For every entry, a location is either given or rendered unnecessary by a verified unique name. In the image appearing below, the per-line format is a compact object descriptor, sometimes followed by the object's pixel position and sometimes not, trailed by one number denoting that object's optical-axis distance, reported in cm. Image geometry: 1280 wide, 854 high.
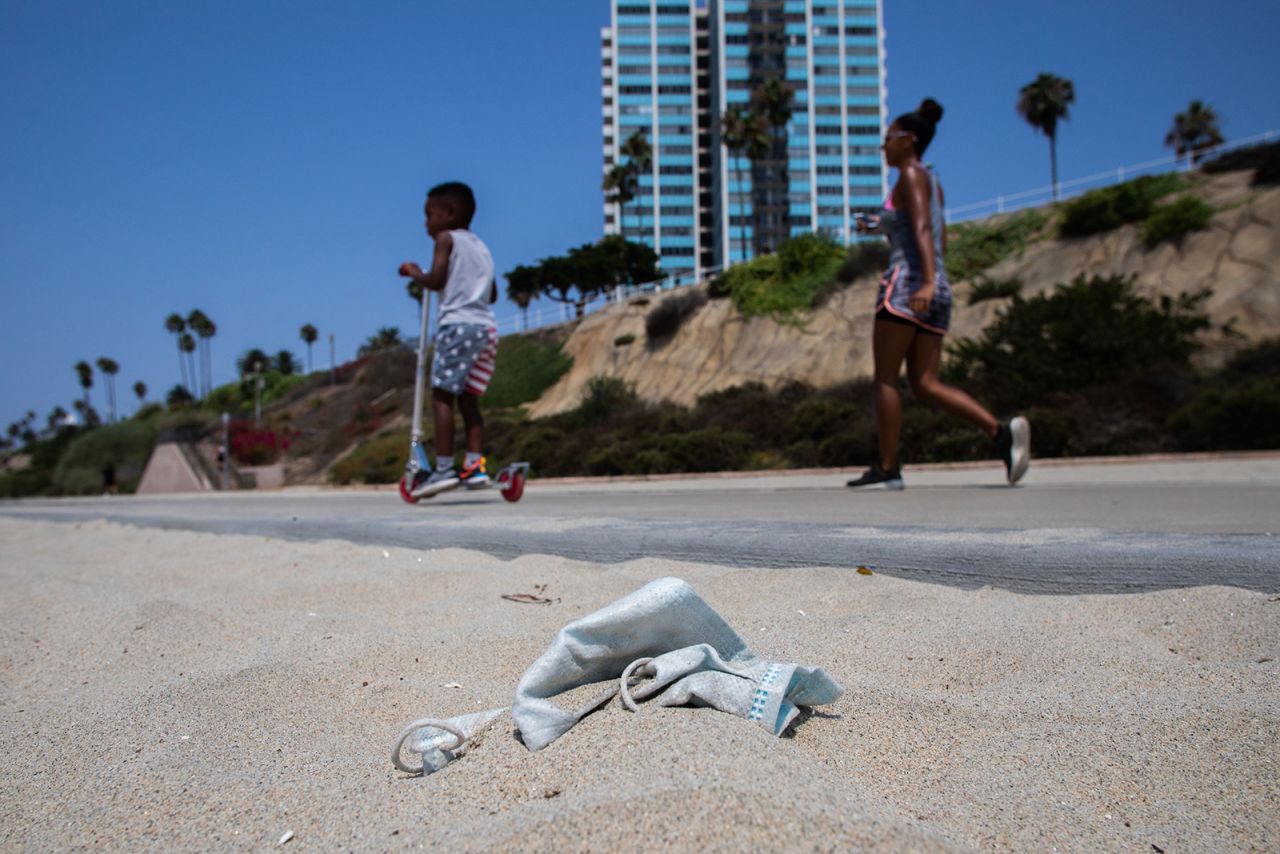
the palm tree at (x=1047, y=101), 4453
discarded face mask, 136
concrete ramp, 3216
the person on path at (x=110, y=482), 3397
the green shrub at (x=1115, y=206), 2472
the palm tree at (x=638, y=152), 6538
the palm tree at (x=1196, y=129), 4741
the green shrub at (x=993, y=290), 2362
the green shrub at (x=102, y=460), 3562
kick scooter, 708
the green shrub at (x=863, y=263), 2895
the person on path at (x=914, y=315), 615
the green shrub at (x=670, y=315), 3341
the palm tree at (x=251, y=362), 8660
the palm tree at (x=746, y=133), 5353
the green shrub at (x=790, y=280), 2969
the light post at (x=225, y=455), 3014
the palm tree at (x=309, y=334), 9988
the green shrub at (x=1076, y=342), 1593
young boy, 679
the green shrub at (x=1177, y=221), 2258
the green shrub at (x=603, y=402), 2712
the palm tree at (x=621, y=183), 6510
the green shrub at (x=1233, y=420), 1262
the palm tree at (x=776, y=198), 7981
